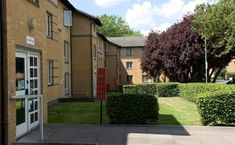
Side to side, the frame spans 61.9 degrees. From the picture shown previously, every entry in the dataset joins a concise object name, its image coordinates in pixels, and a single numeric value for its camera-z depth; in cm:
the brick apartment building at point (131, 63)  3428
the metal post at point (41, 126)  494
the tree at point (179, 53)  1926
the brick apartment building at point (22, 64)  471
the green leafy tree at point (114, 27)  5265
